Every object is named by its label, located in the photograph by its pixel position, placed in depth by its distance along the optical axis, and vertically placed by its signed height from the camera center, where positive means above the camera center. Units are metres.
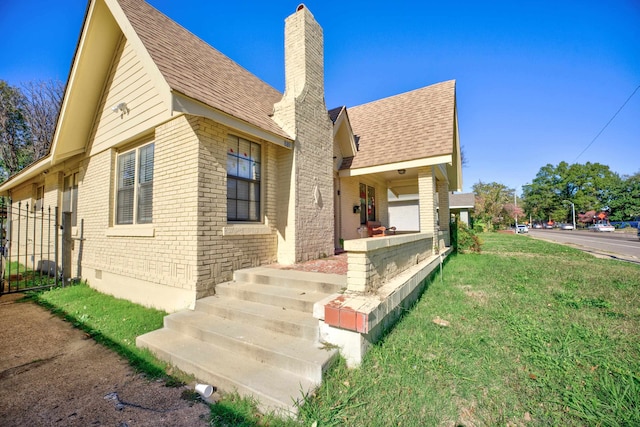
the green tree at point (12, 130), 19.14 +7.31
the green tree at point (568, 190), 66.31 +8.40
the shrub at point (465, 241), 13.25 -1.05
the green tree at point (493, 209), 46.30 +2.30
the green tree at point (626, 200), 59.29 +4.43
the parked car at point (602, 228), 51.68 -1.83
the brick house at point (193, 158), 4.87 +1.74
